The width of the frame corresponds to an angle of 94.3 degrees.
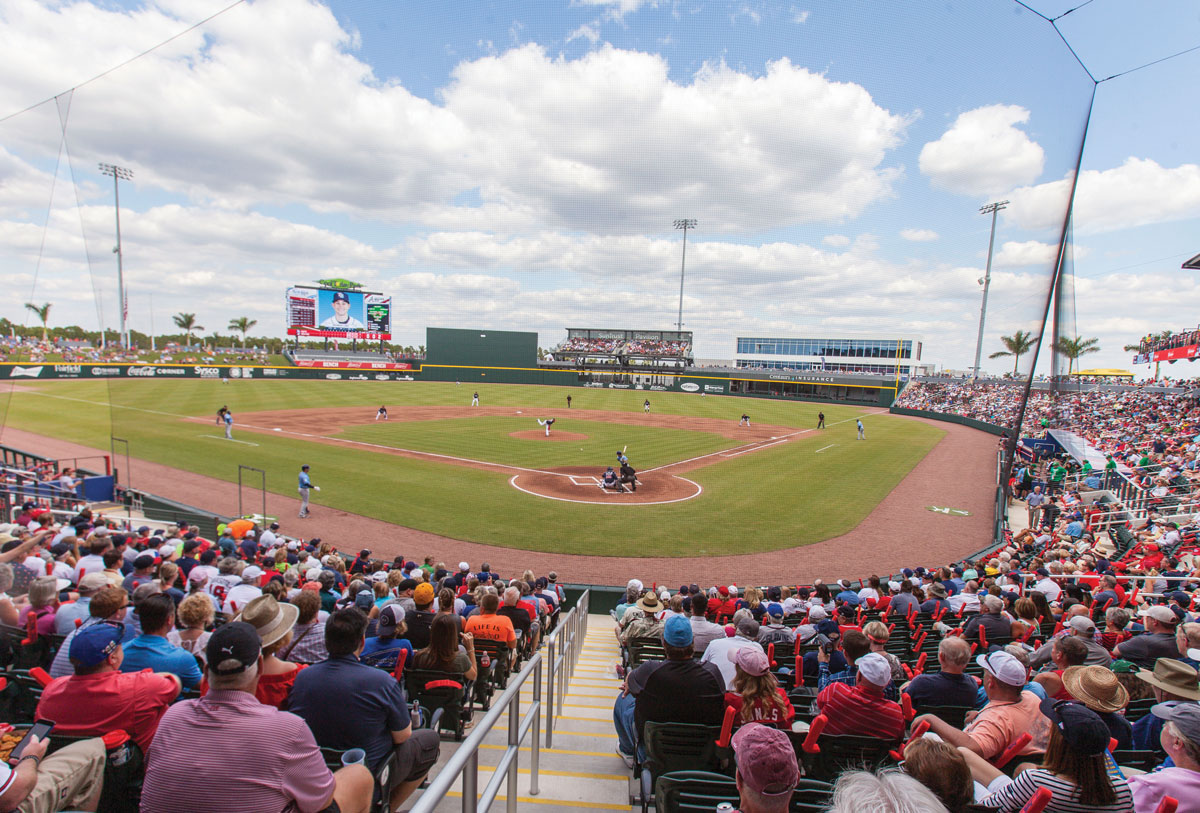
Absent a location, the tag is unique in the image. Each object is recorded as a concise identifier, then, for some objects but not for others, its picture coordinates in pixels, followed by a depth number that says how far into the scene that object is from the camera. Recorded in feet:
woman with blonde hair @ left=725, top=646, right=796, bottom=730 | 12.71
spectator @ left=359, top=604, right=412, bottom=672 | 15.87
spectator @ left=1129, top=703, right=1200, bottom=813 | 9.18
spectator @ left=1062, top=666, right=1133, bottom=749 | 10.76
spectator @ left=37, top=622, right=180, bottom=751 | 10.59
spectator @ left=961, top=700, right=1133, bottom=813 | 8.39
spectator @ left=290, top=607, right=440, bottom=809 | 10.70
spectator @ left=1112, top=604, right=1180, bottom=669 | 18.95
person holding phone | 8.05
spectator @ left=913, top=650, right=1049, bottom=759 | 11.95
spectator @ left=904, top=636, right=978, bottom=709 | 14.60
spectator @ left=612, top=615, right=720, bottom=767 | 13.03
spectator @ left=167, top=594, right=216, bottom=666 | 14.71
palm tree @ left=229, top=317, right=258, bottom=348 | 387.55
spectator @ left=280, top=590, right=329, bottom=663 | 14.65
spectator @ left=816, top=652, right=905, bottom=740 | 12.69
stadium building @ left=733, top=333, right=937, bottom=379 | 266.57
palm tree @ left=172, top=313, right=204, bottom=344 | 370.12
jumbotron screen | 252.21
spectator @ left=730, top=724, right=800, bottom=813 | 7.40
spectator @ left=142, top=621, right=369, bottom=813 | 7.73
